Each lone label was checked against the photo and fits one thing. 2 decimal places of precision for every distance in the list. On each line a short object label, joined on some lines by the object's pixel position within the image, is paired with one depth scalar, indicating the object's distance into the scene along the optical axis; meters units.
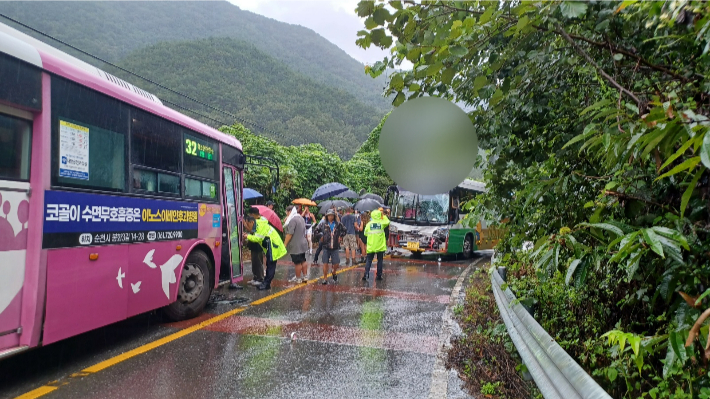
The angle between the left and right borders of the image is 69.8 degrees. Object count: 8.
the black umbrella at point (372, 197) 17.70
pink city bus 4.22
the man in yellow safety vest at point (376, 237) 10.95
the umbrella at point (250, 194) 14.11
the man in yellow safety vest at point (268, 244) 9.45
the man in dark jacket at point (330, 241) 10.54
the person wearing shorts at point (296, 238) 10.12
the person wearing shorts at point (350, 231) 14.28
